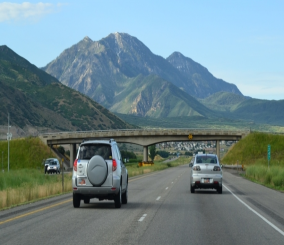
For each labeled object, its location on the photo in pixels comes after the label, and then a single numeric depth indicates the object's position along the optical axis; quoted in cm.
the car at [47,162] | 6699
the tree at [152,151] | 19938
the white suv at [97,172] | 1889
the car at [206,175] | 2824
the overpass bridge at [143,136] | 10175
